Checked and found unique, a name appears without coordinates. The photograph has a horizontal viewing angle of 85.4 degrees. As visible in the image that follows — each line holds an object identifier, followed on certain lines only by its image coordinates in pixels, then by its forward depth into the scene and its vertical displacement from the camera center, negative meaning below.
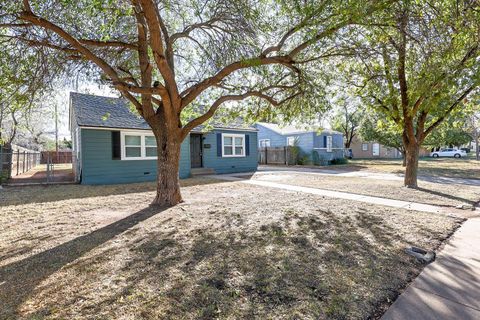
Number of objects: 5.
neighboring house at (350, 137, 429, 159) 37.50 +0.95
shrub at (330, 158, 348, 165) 23.51 -0.31
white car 37.72 +0.50
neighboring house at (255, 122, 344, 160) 21.86 +1.61
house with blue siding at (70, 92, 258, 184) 11.05 +0.63
